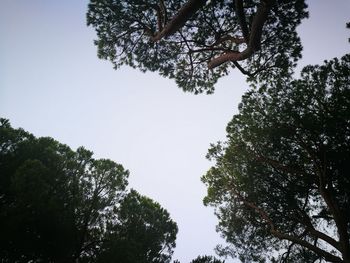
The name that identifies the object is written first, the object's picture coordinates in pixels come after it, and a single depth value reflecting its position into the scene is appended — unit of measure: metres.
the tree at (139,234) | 13.52
